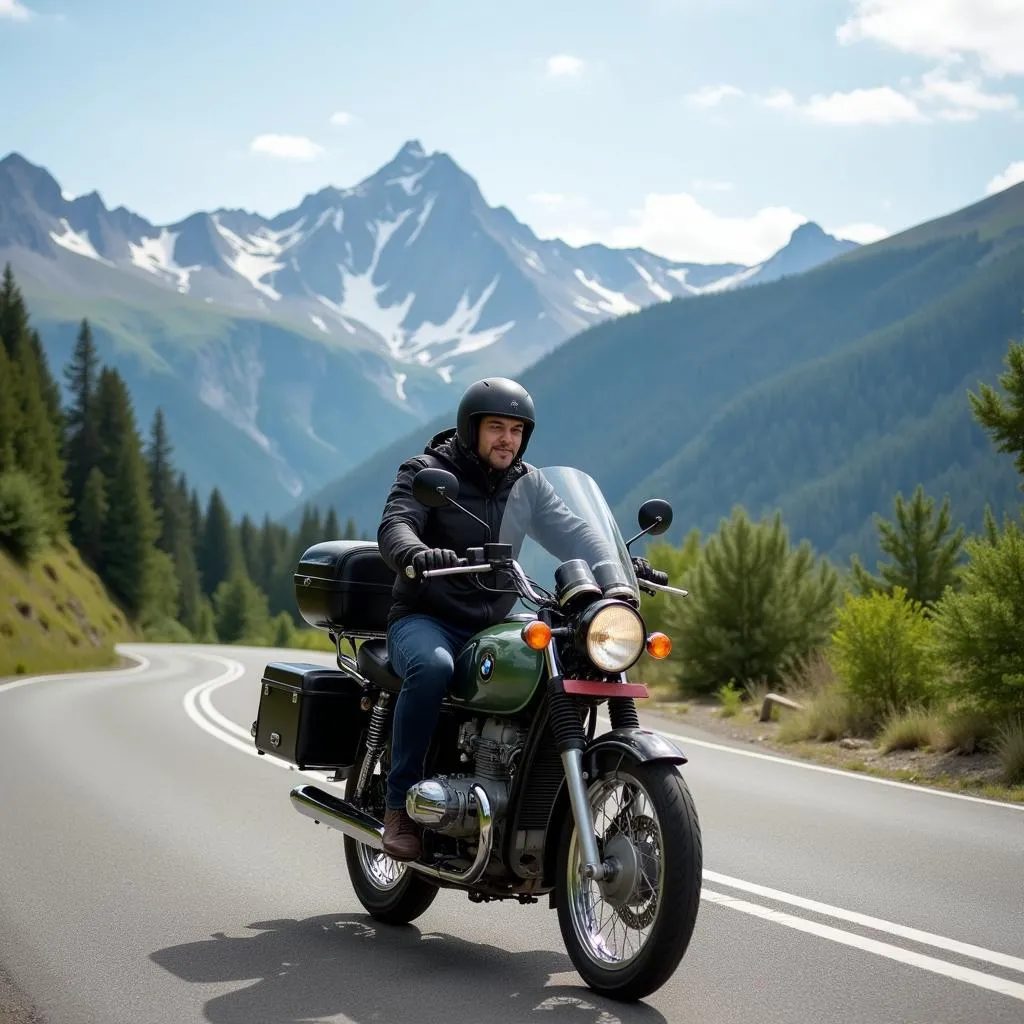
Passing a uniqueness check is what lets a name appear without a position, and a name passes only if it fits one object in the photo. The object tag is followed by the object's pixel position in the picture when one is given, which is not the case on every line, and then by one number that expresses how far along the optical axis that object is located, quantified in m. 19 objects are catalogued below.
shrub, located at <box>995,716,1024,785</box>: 11.46
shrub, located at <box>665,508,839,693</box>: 22.53
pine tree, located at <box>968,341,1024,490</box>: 13.87
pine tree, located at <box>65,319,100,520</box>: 94.81
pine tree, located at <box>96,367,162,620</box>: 92.44
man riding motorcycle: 5.78
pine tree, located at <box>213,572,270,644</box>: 126.88
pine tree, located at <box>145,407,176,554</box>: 122.06
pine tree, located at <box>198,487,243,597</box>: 139.75
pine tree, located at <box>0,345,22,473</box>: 71.00
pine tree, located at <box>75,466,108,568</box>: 91.12
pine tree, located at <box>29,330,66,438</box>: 90.19
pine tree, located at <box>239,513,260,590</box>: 153.38
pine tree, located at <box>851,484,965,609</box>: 26.83
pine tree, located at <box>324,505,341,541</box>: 143.12
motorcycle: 5.02
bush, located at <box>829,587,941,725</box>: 15.19
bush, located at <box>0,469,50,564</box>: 64.81
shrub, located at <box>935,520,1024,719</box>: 12.41
